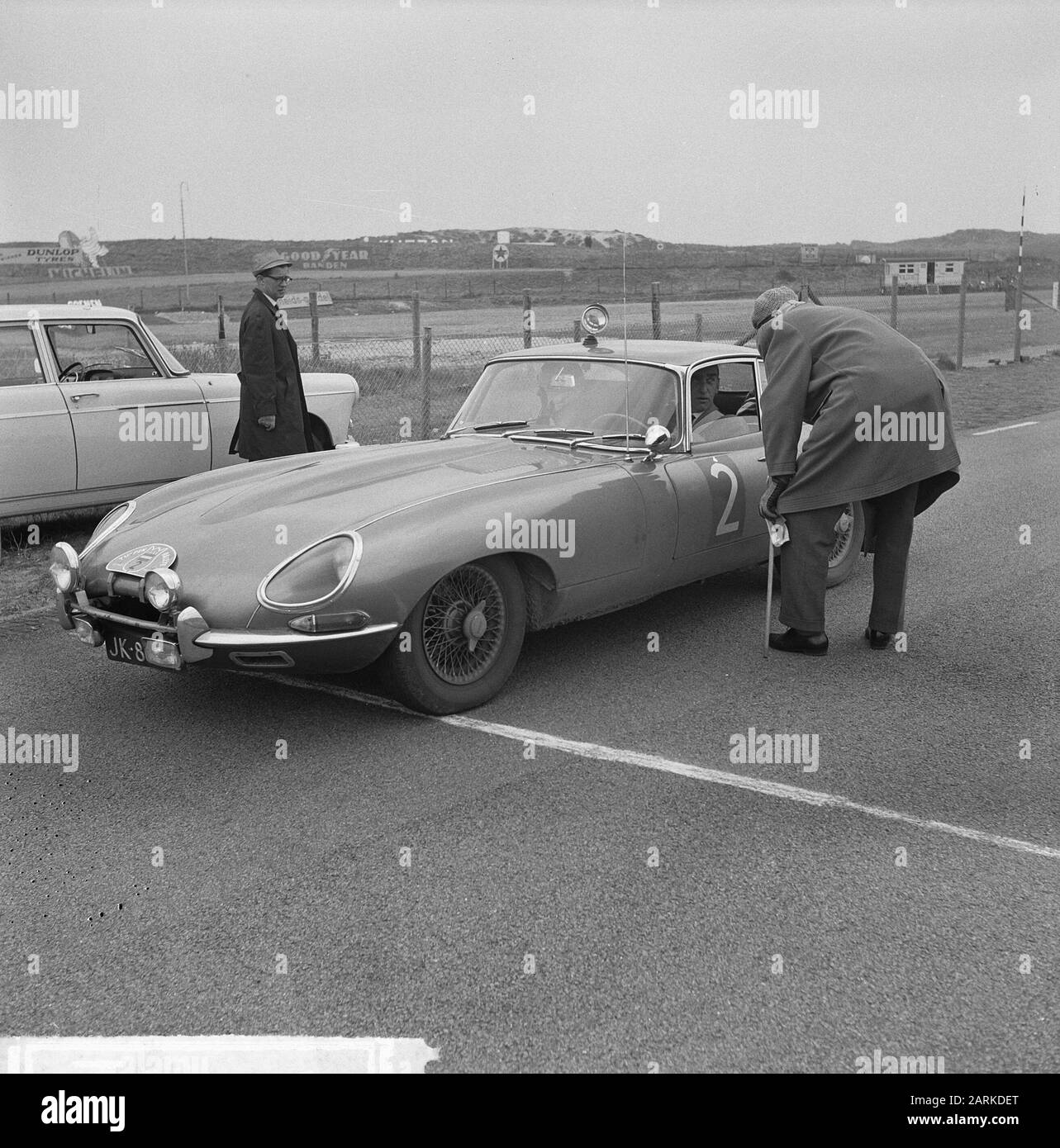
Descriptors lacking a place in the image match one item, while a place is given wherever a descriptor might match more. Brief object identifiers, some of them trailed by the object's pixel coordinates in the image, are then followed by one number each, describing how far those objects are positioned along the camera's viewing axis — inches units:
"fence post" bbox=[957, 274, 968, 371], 761.6
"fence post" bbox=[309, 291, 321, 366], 584.8
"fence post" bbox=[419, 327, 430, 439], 445.4
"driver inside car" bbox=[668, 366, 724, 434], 236.5
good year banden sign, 3119.6
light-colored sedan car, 315.3
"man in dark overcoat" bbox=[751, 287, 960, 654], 212.8
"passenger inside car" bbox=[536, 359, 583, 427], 235.6
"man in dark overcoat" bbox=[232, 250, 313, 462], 312.8
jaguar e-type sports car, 174.7
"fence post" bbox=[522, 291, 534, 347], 444.8
